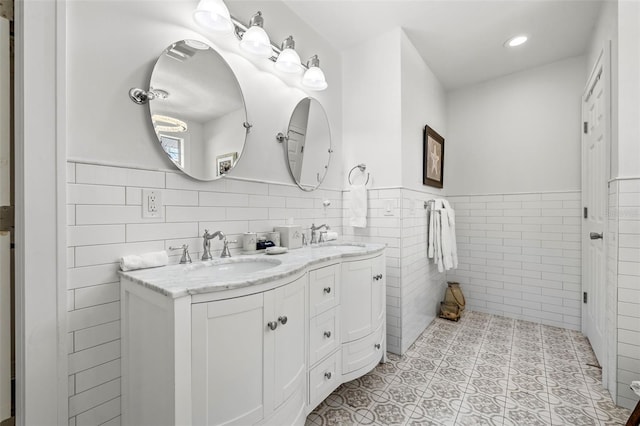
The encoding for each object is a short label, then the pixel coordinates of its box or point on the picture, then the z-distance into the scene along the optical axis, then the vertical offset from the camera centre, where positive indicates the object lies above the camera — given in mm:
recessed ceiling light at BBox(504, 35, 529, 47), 2420 +1496
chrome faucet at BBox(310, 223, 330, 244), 2162 -155
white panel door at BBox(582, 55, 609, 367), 1969 +74
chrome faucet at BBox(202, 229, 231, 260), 1439 -155
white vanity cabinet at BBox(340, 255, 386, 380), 1702 -638
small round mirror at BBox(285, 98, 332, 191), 2070 +532
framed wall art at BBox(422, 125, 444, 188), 2744 +564
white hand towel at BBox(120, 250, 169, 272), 1168 -203
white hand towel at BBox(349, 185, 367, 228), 2398 +50
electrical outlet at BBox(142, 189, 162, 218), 1274 +45
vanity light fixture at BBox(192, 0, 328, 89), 1438 +1021
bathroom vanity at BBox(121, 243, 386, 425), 896 -476
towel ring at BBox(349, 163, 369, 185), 2458 +399
